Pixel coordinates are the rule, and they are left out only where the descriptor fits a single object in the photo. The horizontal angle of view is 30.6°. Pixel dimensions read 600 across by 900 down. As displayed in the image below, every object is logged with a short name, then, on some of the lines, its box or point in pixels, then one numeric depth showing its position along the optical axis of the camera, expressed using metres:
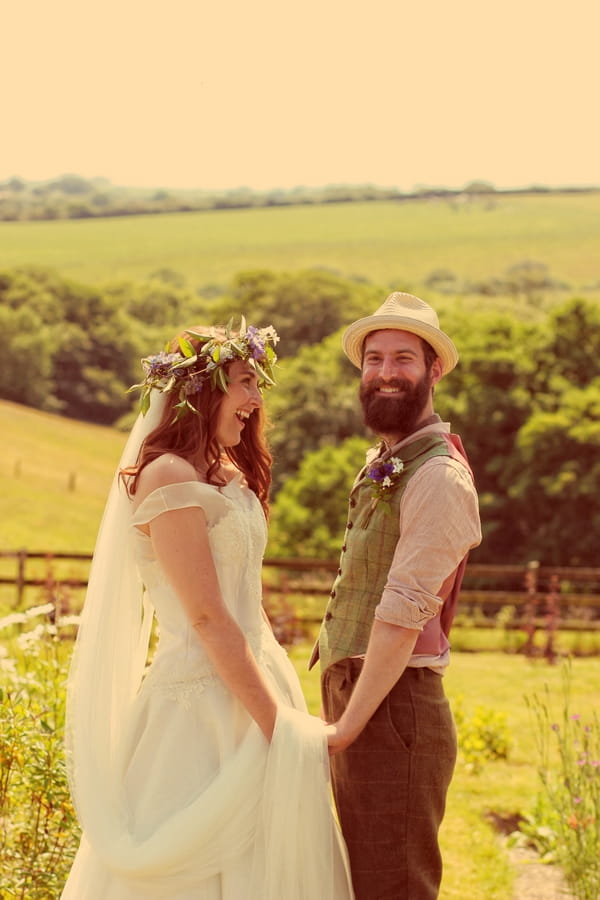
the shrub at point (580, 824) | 5.39
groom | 3.50
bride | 3.58
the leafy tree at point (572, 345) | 36.62
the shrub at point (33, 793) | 4.38
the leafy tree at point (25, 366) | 69.75
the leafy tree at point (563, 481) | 32.22
